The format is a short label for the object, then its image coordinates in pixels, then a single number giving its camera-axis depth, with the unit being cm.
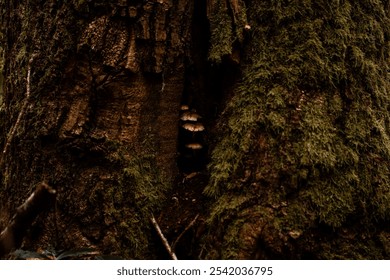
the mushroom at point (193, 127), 247
